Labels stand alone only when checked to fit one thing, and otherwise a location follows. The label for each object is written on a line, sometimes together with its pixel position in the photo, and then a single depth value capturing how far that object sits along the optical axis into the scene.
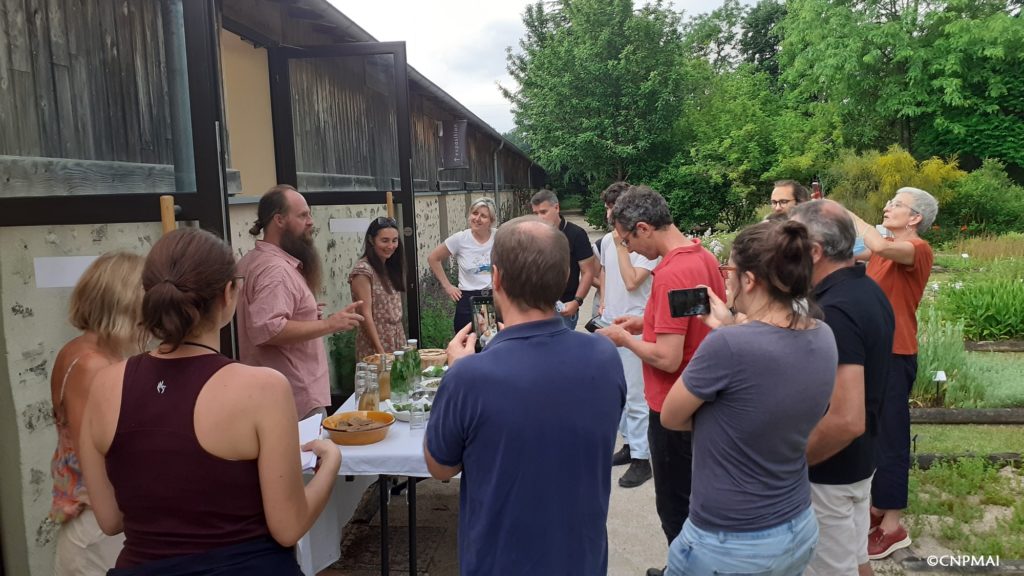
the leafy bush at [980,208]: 19.47
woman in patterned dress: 4.94
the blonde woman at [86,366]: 2.31
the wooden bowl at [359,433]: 3.09
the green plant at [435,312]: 8.02
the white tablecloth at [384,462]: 2.99
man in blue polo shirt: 1.85
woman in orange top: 3.79
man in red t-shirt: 3.02
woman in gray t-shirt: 2.10
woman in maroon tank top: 1.74
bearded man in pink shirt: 3.53
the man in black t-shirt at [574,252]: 6.01
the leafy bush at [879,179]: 17.88
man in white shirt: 4.95
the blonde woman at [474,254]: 6.15
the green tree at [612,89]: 24.86
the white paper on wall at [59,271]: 2.72
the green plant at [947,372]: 6.12
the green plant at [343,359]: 6.52
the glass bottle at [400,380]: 3.69
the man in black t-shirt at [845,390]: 2.47
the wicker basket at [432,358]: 4.21
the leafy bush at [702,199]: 23.33
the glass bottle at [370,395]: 3.41
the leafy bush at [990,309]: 8.37
